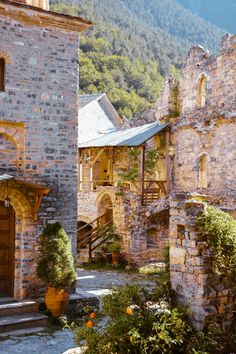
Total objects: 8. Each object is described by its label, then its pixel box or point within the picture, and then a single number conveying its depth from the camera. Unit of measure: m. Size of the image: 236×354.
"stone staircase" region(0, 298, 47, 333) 9.21
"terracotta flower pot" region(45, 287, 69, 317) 9.83
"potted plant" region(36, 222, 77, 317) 9.79
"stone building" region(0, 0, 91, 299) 10.12
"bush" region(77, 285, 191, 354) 6.35
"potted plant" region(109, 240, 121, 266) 18.02
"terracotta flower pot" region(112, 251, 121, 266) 18.09
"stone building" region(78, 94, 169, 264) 17.97
